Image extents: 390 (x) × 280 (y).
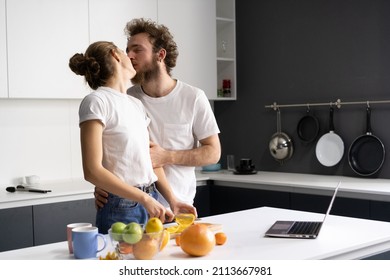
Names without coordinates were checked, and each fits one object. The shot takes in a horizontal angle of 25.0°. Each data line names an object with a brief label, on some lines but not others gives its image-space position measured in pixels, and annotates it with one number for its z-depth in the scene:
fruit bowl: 3.54
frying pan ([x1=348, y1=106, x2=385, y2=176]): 6.20
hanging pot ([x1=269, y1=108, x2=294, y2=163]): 6.77
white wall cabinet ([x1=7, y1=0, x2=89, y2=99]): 5.88
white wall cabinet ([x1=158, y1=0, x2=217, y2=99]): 6.69
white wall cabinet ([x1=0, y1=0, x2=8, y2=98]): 5.82
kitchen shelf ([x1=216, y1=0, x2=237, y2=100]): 7.20
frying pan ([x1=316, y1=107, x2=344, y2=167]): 6.43
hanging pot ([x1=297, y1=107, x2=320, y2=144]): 6.58
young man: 5.04
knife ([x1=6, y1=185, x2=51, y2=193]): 5.75
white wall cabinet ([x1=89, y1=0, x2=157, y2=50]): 6.23
